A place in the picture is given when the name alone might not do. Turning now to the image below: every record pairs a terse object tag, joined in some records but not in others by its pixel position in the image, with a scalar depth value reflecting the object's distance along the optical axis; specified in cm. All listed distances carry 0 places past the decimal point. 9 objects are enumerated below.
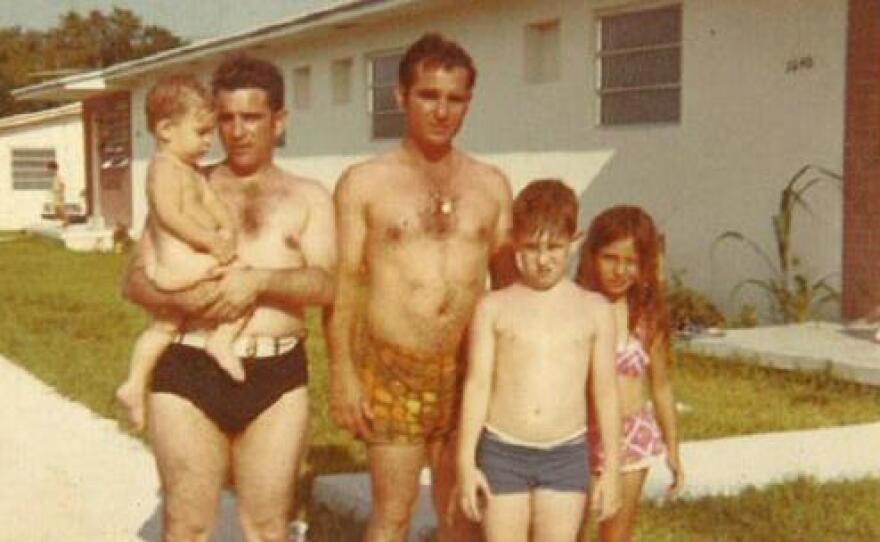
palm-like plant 1206
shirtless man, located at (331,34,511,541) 433
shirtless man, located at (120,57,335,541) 416
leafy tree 8225
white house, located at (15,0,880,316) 1191
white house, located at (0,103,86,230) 4216
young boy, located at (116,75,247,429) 408
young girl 463
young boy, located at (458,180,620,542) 409
